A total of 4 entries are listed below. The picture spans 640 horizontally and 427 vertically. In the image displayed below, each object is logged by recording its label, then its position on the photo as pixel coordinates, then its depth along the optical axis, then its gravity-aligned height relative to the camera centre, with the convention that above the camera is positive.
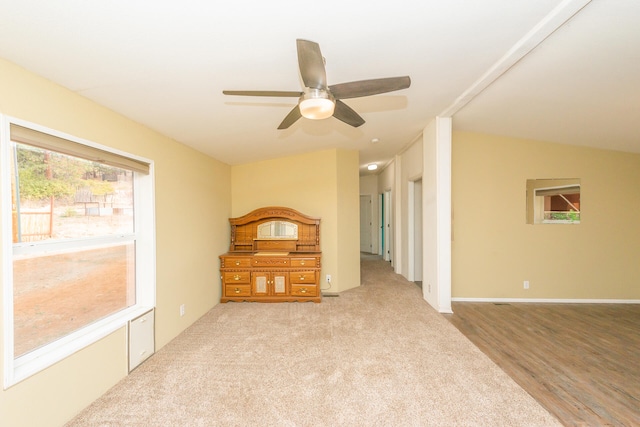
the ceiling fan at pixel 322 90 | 1.40 +0.73
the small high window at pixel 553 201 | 4.07 +0.19
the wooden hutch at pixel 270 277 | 4.05 -0.91
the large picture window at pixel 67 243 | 1.59 -0.19
